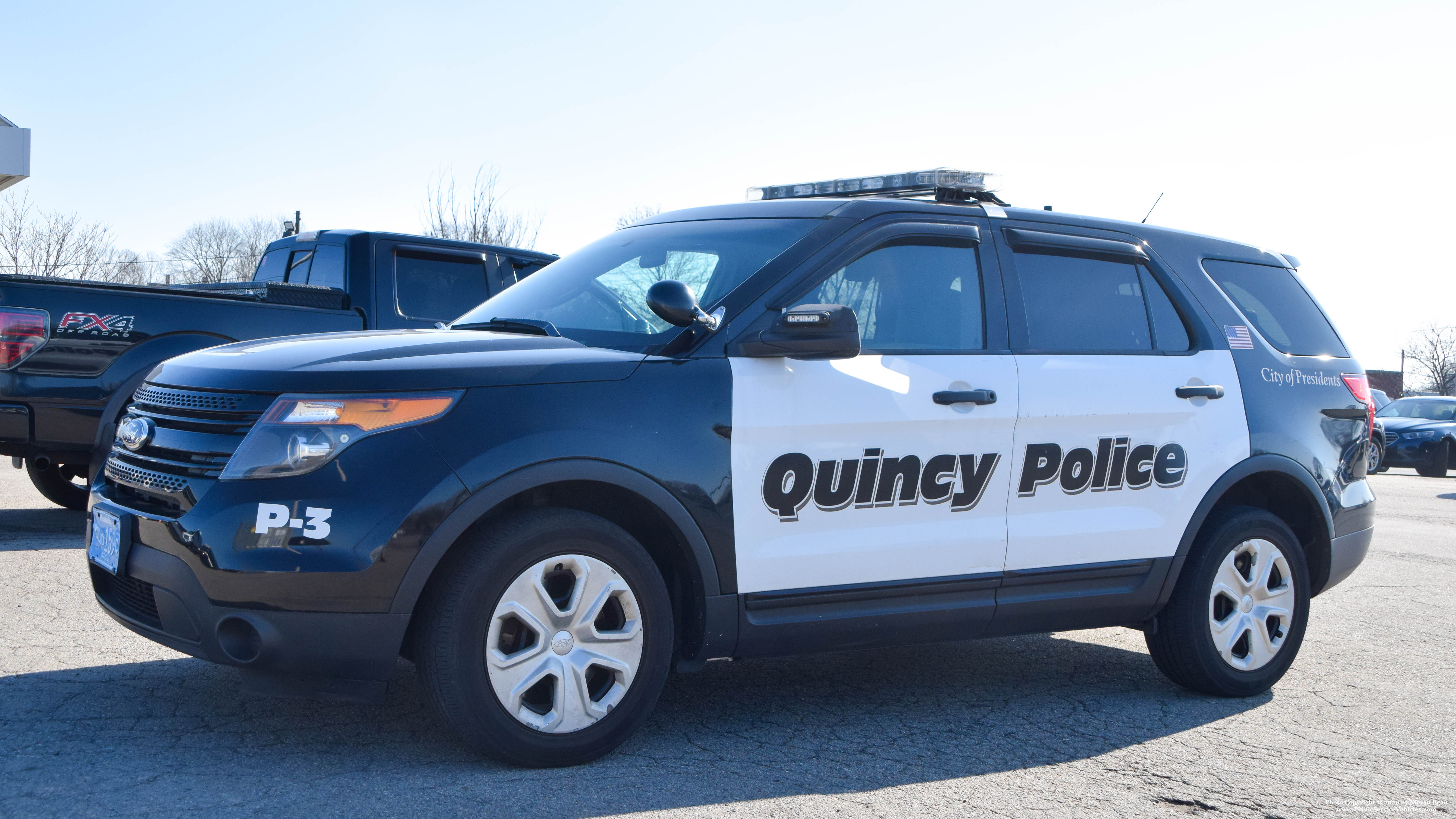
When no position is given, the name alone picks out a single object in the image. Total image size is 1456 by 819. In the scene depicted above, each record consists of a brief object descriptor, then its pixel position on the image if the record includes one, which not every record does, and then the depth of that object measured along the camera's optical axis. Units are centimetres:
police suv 342
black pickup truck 698
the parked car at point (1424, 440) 2070
